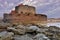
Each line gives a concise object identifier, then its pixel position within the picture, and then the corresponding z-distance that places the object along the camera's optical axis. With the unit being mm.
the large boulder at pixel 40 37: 3215
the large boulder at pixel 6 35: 3198
